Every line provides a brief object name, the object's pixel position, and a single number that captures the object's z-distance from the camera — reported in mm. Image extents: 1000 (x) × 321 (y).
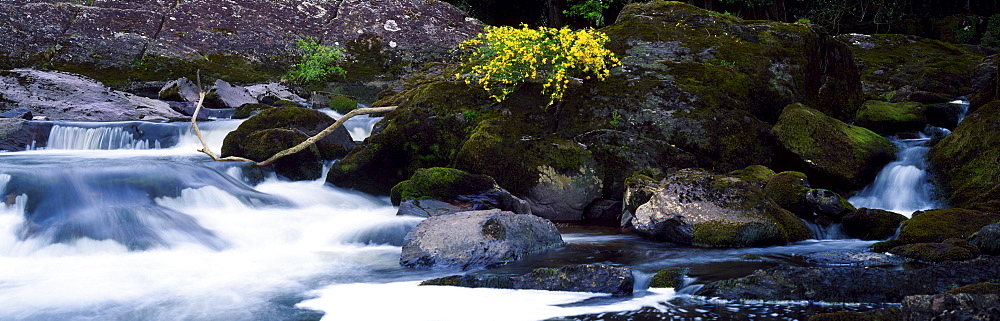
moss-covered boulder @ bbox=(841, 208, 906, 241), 8102
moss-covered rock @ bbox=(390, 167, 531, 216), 9312
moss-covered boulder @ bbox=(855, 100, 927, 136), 12555
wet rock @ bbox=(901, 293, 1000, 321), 3703
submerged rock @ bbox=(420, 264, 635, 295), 5785
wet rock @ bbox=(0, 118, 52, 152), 13492
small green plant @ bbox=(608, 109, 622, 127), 11084
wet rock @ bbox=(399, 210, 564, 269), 7207
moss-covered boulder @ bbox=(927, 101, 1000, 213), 9172
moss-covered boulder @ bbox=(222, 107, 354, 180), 12102
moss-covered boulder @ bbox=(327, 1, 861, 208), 10469
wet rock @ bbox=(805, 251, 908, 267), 6460
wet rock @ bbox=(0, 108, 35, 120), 15789
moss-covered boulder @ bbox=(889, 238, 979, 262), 6371
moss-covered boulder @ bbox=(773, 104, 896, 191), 10406
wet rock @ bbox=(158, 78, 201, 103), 19297
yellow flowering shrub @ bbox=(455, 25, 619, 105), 11078
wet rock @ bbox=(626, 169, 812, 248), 7957
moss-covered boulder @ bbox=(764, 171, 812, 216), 9055
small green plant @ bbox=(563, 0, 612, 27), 25766
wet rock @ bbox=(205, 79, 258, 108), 18859
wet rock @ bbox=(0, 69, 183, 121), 16641
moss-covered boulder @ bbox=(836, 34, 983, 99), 19459
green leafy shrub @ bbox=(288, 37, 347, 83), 22516
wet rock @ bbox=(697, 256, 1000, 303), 5152
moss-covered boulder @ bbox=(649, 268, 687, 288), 5957
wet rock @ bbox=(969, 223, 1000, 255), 6379
